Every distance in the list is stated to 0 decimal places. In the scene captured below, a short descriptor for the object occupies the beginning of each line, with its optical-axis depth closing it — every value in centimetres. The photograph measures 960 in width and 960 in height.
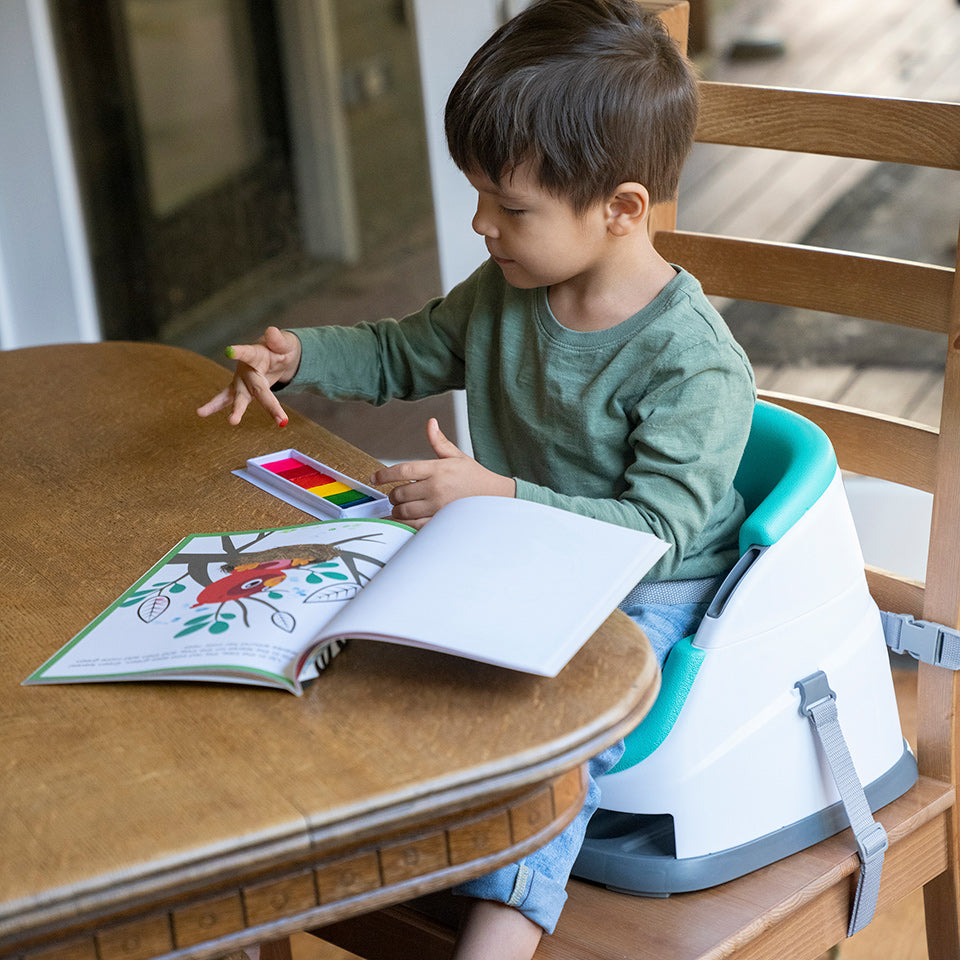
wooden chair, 174
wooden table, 145
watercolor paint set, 174
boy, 178
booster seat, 175
